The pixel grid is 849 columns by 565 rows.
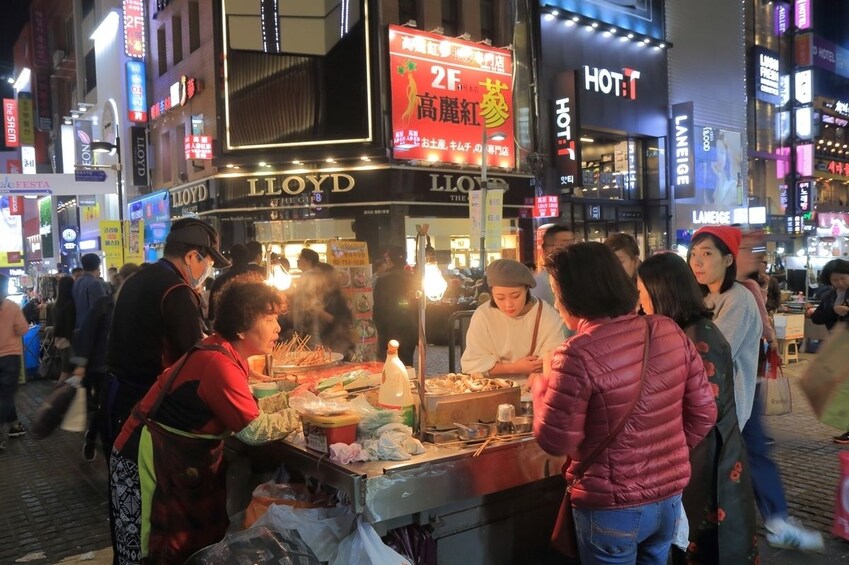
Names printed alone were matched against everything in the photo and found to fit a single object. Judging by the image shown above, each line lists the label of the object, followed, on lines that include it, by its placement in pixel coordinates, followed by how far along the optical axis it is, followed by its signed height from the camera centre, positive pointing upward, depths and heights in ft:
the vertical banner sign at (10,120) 108.58 +24.33
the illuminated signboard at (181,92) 62.95 +16.76
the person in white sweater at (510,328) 14.03 -1.82
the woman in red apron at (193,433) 9.64 -2.75
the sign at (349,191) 55.67 +5.51
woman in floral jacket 10.68 -3.58
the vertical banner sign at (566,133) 62.75 +11.11
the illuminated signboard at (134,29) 72.59 +26.20
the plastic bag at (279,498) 10.52 -4.01
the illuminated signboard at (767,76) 89.25 +23.15
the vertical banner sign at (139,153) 75.25 +12.44
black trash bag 9.97 -4.53
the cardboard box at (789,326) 40.22 -5.44
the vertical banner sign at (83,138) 83.20 +16.03
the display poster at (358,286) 28.25 -1.45
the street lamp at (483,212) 41.79 +2.40
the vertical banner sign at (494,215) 41.01 +2.15
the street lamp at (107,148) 53.98 +9.60
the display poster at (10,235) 82.36 +3.80
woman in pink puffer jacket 7.95 -2.05
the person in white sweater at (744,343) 13.03 -2.07
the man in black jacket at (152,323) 12.69 -1.27
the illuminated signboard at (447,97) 55.93 +13.71
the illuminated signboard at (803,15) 96.84 +33.82
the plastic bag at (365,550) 9.07 -4.23
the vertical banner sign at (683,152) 72.33 +10.23
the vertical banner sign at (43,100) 113.39 +28.86
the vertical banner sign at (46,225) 116.26 +6.92
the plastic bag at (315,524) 9.61 -4.08
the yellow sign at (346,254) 28.50 -0.04
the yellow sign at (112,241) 39.45 +1.20
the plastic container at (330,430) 9.97 -2.76
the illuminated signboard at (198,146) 58.34 +10.12
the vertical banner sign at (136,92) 74.18 +19.40
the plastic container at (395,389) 11.00 -2.37
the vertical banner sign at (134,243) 36.91 +1.00
